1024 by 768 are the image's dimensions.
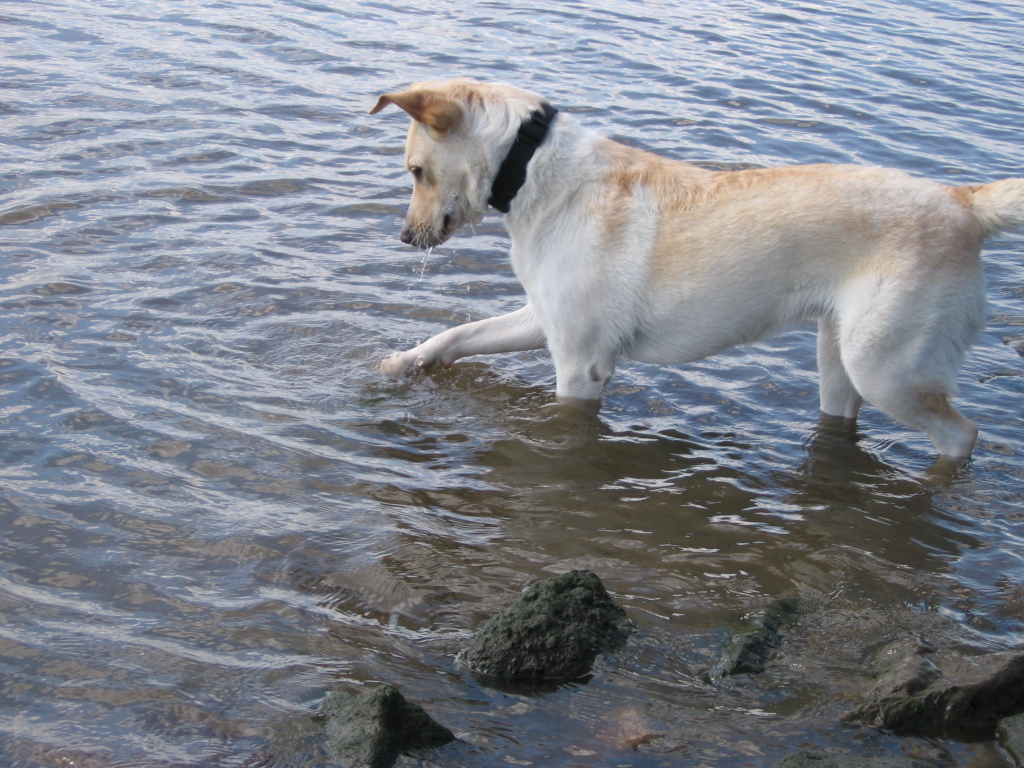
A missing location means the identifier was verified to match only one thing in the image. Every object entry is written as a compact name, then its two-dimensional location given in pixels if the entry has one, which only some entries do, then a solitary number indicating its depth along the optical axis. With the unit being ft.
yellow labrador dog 14.92
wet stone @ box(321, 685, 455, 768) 9.66
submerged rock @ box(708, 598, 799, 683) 11.37
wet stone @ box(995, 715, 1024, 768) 9.95
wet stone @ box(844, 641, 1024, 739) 10.39
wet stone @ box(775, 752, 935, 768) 9.57
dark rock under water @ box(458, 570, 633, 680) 11.09
